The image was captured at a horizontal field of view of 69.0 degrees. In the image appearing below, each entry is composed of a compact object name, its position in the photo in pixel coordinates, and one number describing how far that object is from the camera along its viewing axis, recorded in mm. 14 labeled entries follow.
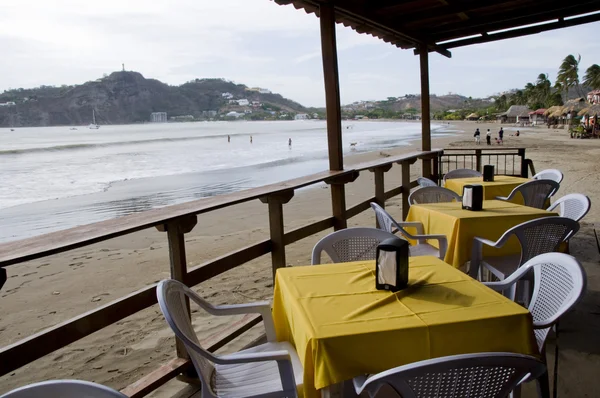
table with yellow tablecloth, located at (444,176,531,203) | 3980
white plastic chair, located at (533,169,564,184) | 4298
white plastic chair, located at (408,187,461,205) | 3736
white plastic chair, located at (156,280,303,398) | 1331
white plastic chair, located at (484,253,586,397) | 1488
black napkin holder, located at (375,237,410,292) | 1501
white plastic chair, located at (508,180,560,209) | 3695
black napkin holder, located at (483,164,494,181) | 4145
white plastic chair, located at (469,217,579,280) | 2271
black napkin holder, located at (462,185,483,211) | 2881
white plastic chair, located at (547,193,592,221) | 2887
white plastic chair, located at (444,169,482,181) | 4742
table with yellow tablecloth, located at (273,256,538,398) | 1212
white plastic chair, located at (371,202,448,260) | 2785
